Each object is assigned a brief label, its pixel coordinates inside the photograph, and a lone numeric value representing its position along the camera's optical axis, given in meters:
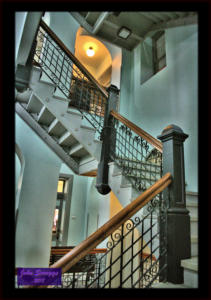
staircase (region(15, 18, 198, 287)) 2.83
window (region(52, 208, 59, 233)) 6.88
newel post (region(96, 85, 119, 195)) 3.21
